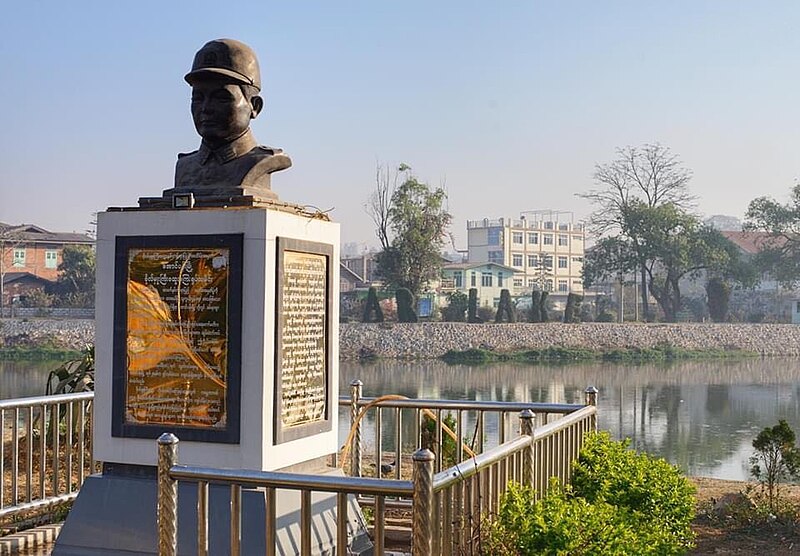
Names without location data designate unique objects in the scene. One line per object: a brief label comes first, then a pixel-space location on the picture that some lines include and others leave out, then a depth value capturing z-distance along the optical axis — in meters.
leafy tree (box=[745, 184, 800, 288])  49.66
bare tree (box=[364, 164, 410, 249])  44.75
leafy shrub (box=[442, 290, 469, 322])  44.28
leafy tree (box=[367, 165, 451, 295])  44.53
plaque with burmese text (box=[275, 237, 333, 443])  4.95
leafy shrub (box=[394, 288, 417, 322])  42.69
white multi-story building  67.25
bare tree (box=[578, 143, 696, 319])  47.81
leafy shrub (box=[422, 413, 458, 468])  7.26
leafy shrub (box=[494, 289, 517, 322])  44.53
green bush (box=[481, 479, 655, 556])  3.91
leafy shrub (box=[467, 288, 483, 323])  44.09
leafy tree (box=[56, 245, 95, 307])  44.12
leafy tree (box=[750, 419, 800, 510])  7.59
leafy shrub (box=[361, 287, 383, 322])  42.12
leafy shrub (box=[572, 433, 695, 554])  5.21
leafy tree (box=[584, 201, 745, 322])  46.97
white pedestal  4.81
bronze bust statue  5.25
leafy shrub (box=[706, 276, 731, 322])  48.16
